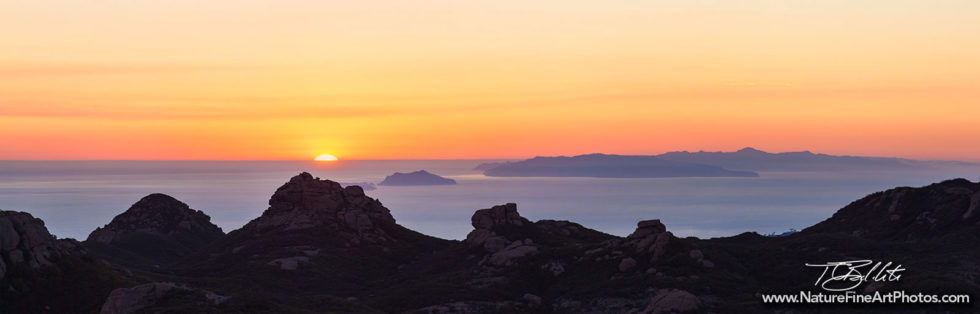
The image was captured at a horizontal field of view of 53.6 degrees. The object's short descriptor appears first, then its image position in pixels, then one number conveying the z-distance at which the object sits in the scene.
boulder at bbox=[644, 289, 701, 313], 118.56
